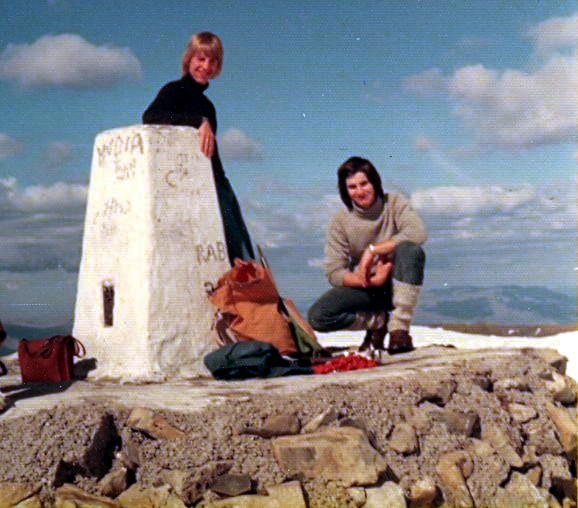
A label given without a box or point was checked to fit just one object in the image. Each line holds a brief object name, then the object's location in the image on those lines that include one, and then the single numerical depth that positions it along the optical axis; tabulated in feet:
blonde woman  25.90
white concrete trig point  23.84
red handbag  24.09
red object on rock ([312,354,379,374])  23.25
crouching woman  25.81
